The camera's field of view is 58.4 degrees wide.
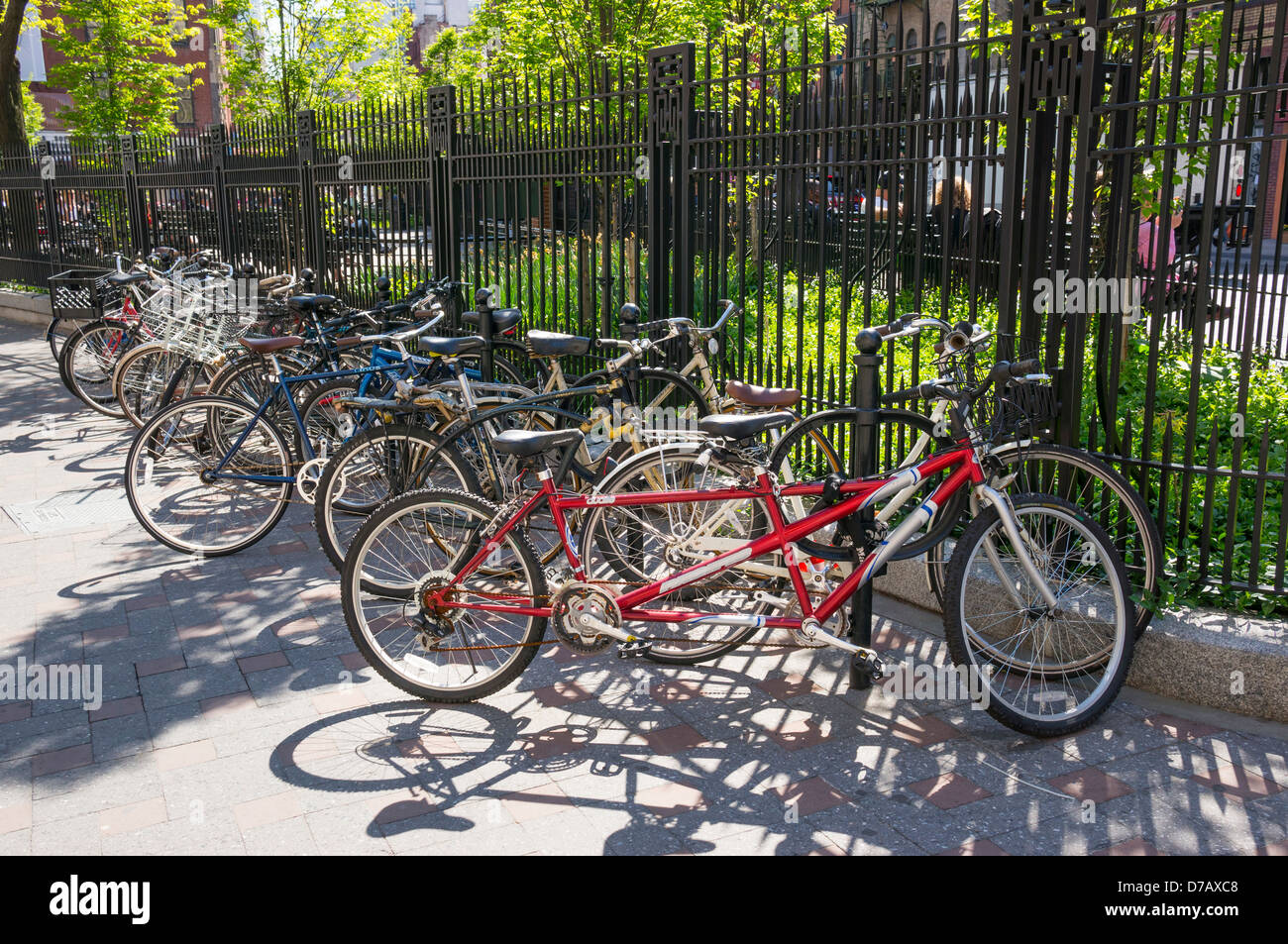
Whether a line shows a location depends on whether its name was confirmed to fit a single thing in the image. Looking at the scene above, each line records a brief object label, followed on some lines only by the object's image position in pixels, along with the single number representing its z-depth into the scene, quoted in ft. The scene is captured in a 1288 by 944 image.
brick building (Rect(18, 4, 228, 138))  160.37
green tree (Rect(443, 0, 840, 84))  42.67
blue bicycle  20.22
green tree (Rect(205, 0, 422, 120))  72.59
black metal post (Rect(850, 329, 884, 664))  14.10
